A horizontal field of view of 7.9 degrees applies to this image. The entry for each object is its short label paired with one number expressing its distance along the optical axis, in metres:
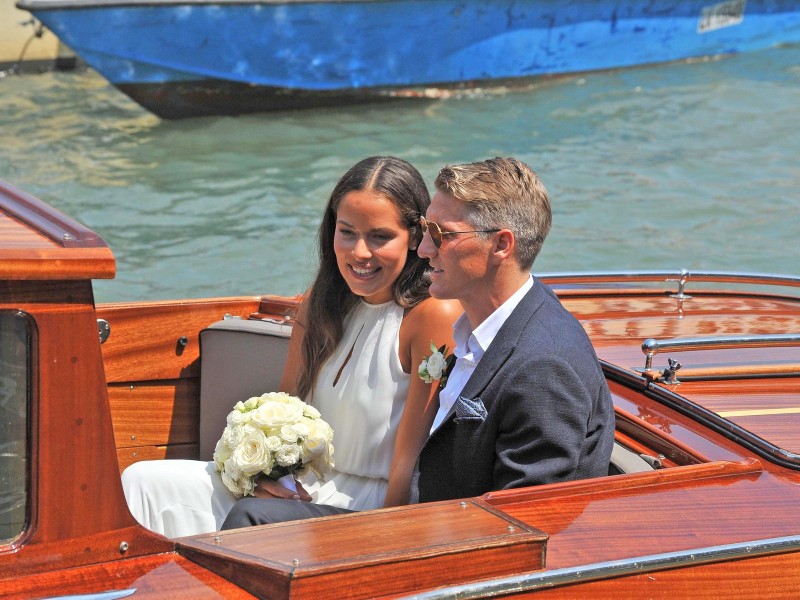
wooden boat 8.97
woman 9.66
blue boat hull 26.52
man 9.31
